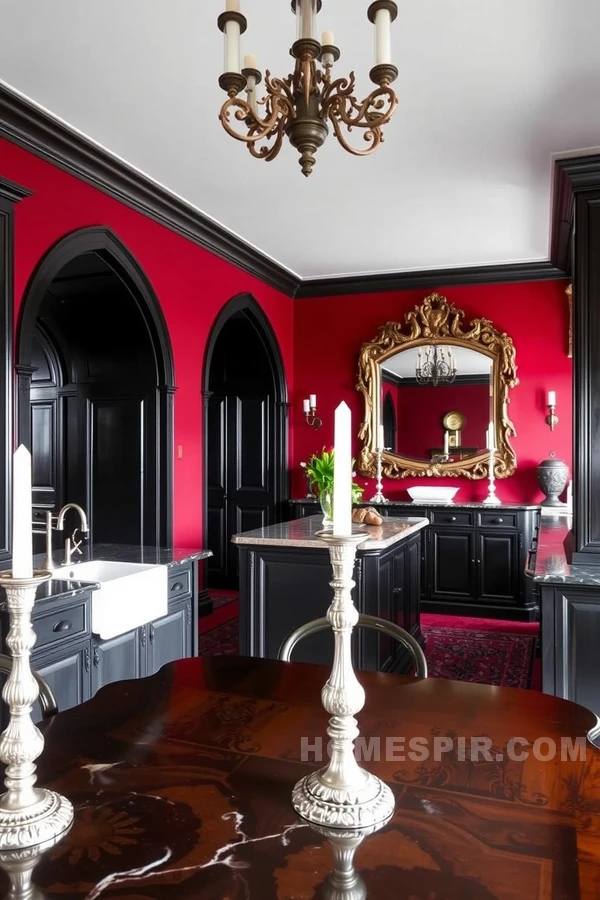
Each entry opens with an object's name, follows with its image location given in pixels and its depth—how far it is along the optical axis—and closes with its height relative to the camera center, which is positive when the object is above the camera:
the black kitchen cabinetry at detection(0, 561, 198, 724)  2.52 -0.81
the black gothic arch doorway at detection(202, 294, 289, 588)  6.64 +0.11
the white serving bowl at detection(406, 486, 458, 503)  6.07 -0.38
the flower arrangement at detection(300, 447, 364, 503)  3.56 -0.11
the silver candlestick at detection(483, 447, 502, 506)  5.84 -0.38
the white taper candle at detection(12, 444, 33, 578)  0.94 -0.09
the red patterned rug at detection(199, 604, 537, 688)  4.14 -1.37
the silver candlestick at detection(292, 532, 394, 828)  0.99 -0.45
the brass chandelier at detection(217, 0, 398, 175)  1.70 +0.94
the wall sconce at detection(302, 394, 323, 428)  6.64 +0.41
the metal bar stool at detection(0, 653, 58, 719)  1.48 -0.53
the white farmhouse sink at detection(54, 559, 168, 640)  2.82 -0.61
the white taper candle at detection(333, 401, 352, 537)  0.94 -0.03
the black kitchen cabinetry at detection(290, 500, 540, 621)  5.62 -0.91
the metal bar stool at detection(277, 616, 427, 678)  1.80 -0.50
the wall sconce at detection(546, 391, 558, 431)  5.88 +0.32
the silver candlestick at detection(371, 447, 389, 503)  6.25 -0.33
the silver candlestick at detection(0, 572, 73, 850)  0.94 -0.41
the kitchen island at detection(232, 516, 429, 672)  3.61 -0.75
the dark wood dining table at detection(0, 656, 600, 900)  0.87 -0.55
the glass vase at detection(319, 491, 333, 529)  3.46 -0.26
